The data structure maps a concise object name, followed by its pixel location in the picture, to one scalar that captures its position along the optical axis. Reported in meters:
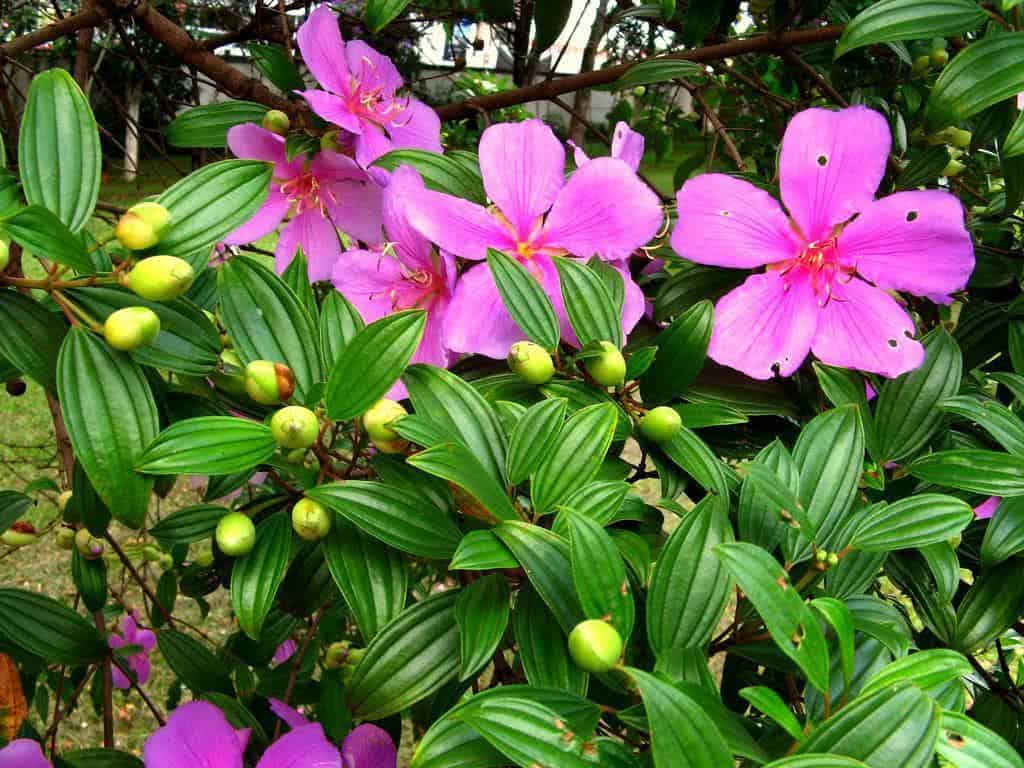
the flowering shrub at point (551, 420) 0.50
